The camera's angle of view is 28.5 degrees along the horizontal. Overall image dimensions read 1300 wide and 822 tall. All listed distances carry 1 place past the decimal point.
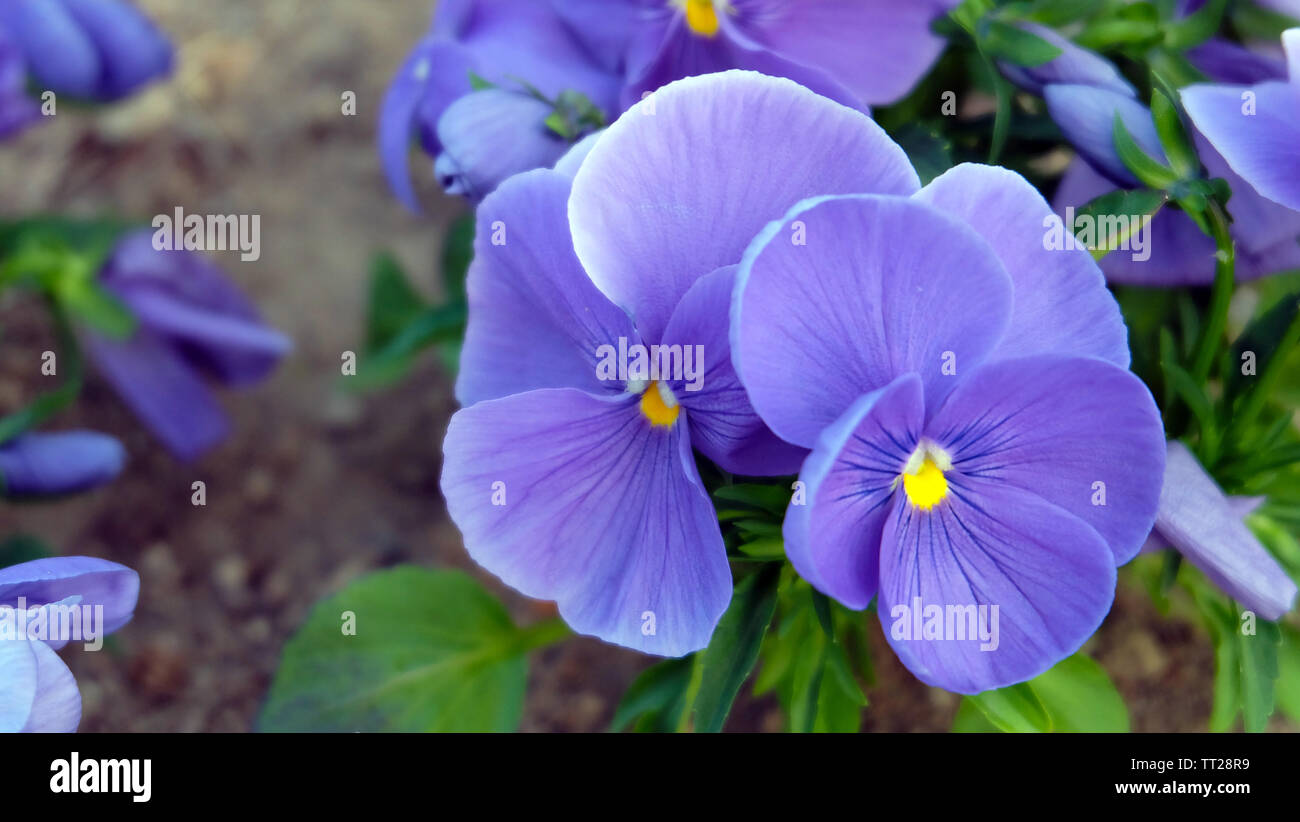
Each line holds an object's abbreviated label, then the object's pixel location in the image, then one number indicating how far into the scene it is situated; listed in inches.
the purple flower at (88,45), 12.7
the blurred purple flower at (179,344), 13.5
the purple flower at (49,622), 9.3
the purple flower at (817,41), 10.7
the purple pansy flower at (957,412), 9.0
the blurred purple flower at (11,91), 12.3
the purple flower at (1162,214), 10.2
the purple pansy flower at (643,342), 9.3
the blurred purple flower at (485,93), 10.7
